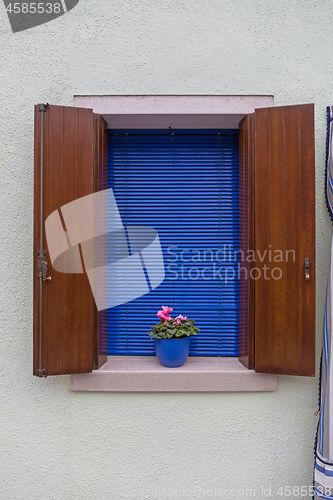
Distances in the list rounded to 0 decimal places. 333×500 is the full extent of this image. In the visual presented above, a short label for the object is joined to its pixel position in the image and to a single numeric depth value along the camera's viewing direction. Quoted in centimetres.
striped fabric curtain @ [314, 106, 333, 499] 207
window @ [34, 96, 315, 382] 217
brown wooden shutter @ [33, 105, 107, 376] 217
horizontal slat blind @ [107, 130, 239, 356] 255
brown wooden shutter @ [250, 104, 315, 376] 218
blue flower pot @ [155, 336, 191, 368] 230
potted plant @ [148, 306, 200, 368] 230
